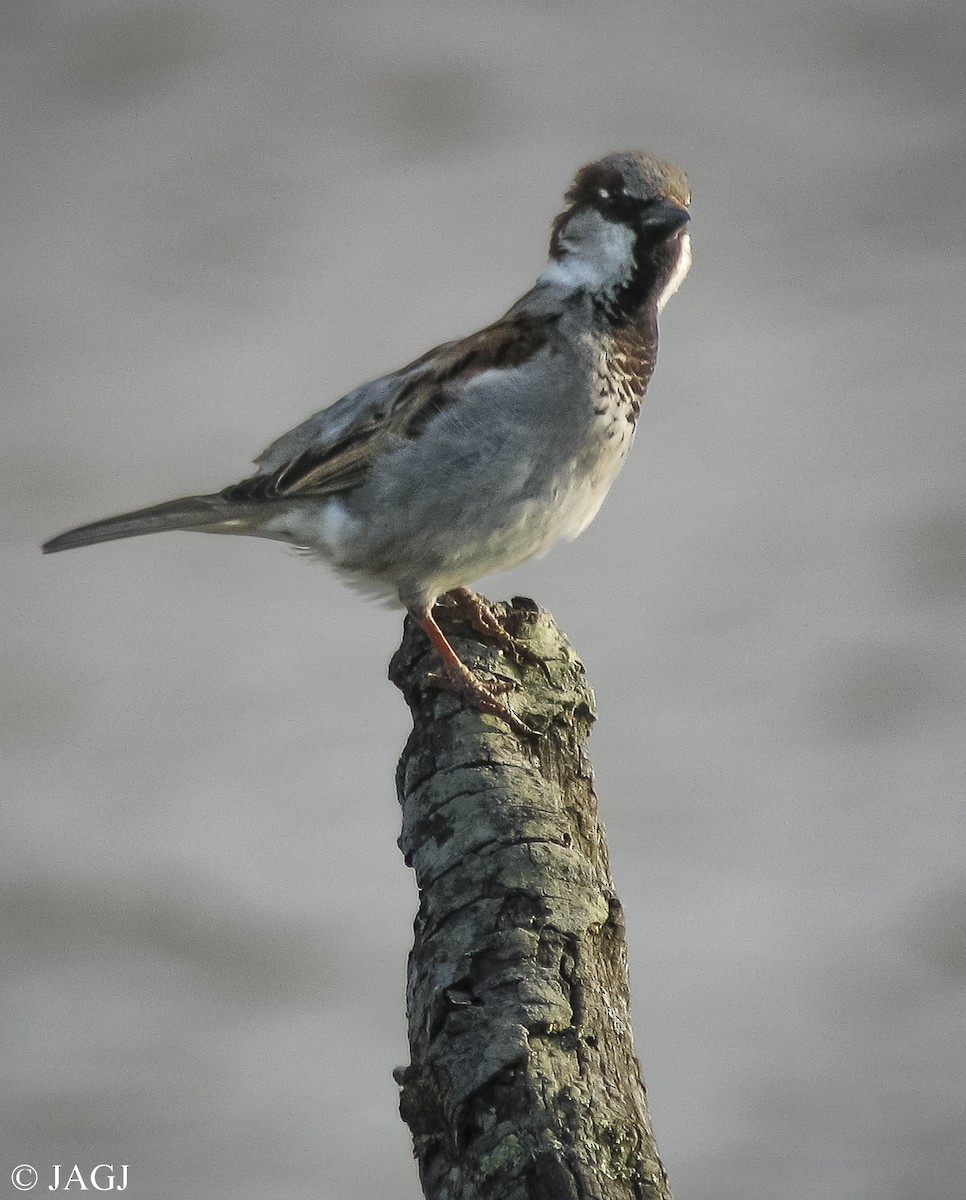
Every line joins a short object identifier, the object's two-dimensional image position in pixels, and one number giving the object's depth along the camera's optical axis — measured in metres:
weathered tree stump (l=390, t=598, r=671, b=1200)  4.30
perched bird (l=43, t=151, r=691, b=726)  4.42
